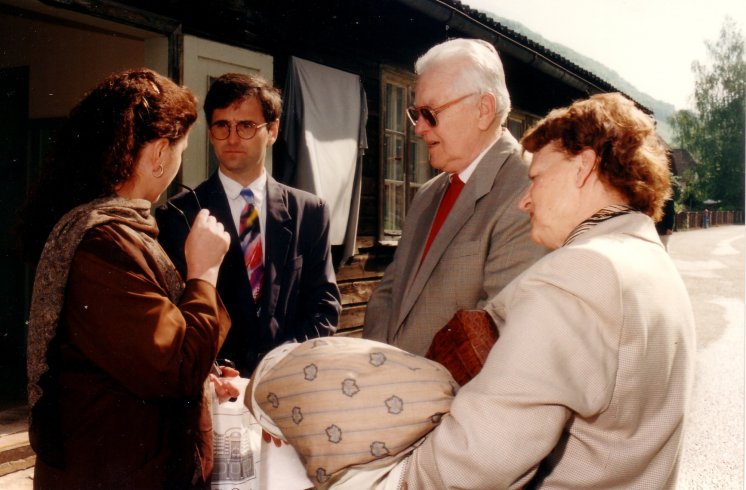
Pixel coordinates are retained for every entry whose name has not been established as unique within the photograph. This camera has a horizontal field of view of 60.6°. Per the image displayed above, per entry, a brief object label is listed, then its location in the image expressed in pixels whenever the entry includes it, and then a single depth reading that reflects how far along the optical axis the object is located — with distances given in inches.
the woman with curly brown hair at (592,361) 40.7
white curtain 189.9
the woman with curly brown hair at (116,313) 56.9
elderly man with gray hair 75.9
